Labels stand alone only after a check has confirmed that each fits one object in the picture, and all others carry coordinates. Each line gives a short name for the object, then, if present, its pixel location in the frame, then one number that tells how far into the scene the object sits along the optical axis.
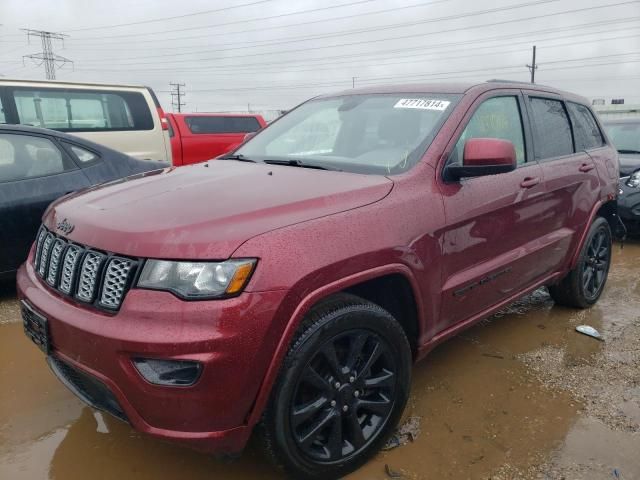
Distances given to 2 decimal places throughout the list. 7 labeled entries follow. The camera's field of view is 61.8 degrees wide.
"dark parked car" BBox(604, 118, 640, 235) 6.49
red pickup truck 11.22
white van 7.55
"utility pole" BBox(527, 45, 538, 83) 46.78
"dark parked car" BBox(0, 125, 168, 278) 4.15
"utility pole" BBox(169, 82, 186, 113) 67.81
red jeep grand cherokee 1.88
